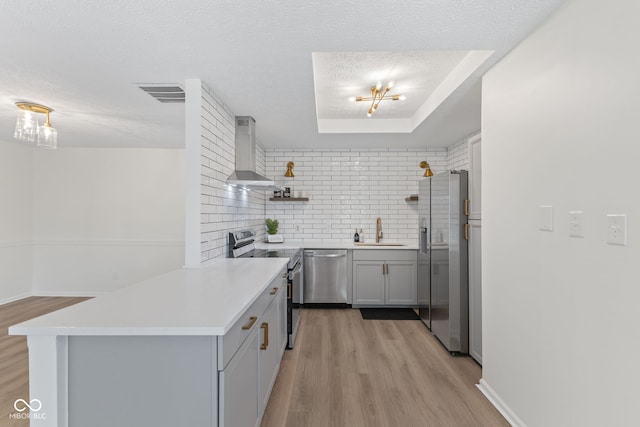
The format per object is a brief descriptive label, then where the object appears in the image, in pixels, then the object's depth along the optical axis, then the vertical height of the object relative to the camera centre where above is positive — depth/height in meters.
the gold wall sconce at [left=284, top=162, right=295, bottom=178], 5.09 +0.67
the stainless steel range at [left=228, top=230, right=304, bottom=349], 3.27 -0.49
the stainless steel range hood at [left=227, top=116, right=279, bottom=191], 3.54 +0.73
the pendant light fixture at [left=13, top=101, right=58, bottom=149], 3.06 +0.81
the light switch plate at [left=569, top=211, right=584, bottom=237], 1.57 -0.04
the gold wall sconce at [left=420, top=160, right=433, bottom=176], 4.78 +0.72
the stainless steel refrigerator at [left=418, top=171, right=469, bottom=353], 3.17 -0.46
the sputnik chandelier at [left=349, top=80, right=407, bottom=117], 3.30 +1.25
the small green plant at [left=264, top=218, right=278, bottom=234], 5.13 -0.18
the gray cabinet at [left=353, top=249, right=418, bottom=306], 4.67 -0.88
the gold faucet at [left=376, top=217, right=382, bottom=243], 5.23 -0.23
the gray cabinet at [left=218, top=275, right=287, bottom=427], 1.35 -0.77
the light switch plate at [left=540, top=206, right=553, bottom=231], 1.79 -0.02
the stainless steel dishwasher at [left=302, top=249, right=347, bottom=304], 4.70 -0.87
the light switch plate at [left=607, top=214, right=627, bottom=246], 1.33 -0.06
